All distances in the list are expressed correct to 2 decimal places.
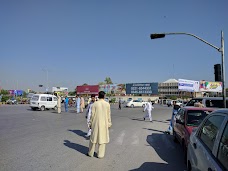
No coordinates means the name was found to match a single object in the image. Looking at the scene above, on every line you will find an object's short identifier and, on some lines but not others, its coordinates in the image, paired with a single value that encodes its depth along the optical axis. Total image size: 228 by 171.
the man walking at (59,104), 16.82
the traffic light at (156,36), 10.96
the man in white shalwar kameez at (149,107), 11.96
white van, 19.90
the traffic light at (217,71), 10.89
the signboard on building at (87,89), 57.22
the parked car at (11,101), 42.51
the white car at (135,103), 31.31
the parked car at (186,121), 4.66
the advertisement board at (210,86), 36.72
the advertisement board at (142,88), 45.97
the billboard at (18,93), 69.24
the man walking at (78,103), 17.56
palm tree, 86.63
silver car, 1.85
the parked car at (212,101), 10.13
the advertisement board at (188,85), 31.44
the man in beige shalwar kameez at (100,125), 4.37
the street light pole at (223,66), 11.03
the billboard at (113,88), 58.28
